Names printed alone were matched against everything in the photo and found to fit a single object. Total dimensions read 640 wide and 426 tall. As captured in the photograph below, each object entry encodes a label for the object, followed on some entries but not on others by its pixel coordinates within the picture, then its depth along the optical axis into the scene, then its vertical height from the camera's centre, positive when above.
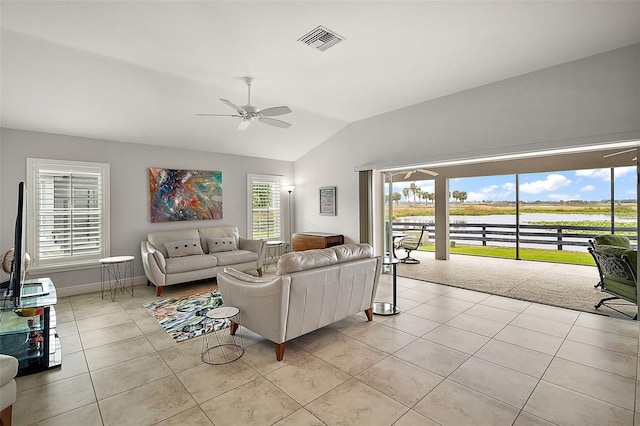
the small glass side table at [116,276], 5.34 -1.11
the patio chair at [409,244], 7.79 -0.80
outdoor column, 8.28 -0.16
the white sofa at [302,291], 2.89 -0.79
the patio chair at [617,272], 3.97 -0.82
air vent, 3.25 +1.91
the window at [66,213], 4.77 +0.03
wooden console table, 6.76 -0.61
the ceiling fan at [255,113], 4.03 +1.34
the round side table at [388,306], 4.14 -1.33
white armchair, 1.89 -1.08
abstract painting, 5.96 +0.40
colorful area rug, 3.63 -1.35
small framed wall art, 7.18 +0.29
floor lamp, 8.24 -0.18
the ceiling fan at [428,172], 7.76 +1.02
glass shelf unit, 2.71 -1.09
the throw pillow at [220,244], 6.19 -0.63
